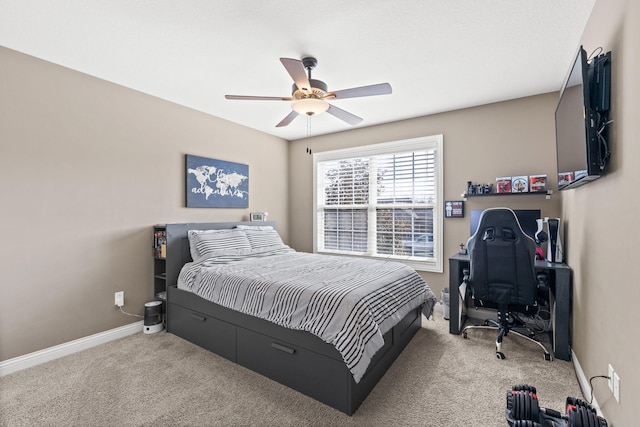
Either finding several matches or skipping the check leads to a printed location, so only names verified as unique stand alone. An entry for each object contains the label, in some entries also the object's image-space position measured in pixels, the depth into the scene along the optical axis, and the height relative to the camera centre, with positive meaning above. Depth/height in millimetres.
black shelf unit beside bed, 3189 -532
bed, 1873 -727
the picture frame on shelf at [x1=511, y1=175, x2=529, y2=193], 3186 +334
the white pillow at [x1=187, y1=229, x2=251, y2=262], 3162 -313
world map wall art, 3673 +425
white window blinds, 3930 +198
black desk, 2498 -785
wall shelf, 3115 +226
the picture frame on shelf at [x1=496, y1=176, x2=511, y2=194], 3285 +340
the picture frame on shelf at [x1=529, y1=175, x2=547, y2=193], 3115 +329
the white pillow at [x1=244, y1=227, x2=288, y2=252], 3667 -309
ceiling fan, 2273 +980
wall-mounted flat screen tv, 1606 +574
